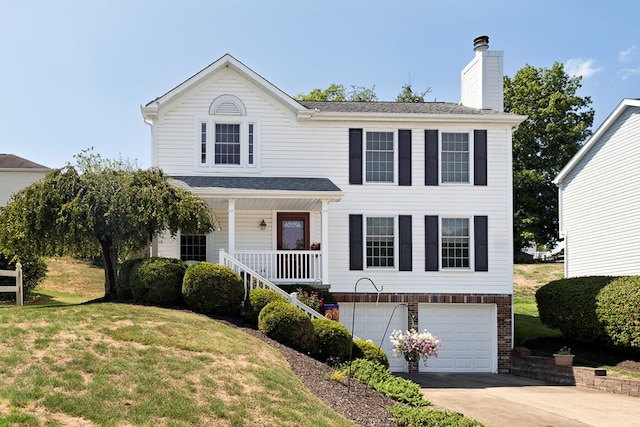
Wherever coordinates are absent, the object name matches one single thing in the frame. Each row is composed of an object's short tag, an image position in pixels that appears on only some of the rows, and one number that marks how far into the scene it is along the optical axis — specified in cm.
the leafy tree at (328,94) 3950
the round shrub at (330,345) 1486
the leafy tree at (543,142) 3694
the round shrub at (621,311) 1806
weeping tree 1602
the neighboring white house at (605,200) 2236
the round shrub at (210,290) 1548
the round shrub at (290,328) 1446
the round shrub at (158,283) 1575
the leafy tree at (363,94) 4188
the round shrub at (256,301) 1545
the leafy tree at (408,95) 4300
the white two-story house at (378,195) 2086
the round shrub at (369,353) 1509
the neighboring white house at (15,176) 3769
